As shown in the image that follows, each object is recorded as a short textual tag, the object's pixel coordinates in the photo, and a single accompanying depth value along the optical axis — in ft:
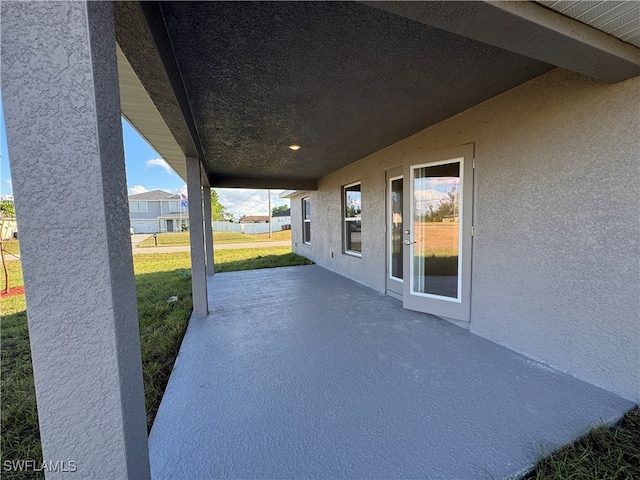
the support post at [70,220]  2.79
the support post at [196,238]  12.81
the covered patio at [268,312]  2.91
